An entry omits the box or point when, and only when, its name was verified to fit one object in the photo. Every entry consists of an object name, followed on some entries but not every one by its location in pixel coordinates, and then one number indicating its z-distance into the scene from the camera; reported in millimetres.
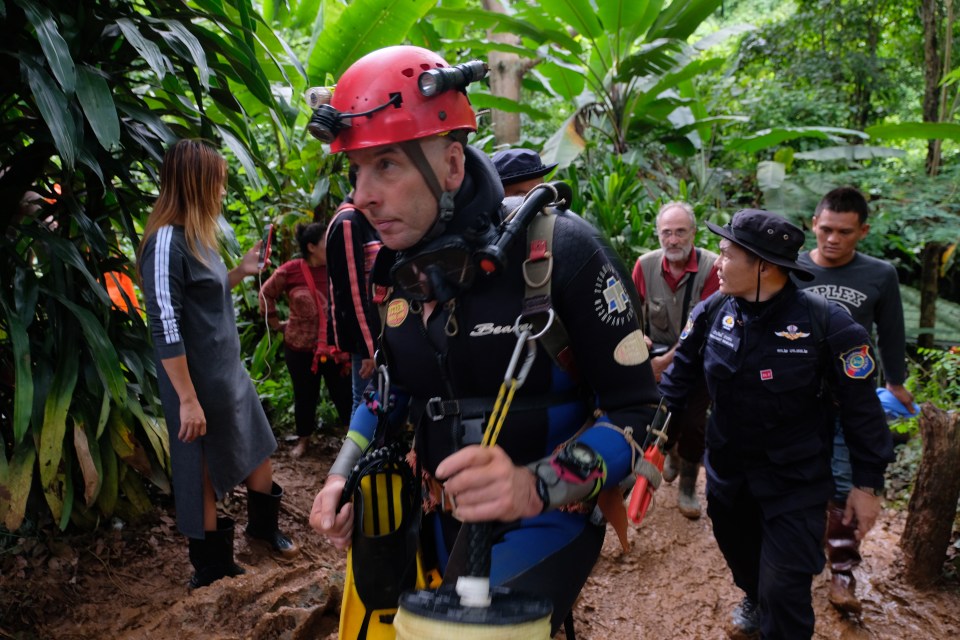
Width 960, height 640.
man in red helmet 1683
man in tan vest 4746
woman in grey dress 3117
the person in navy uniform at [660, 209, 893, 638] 2826
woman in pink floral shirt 5160
